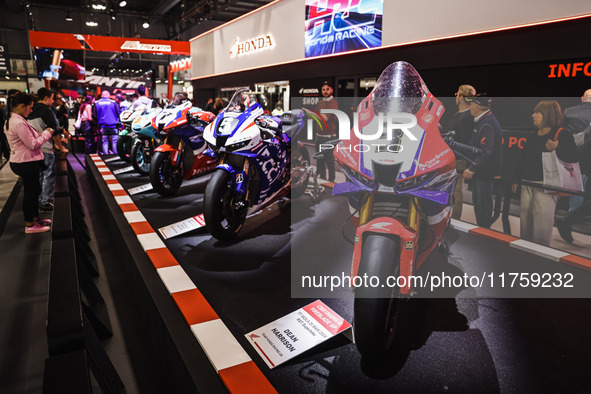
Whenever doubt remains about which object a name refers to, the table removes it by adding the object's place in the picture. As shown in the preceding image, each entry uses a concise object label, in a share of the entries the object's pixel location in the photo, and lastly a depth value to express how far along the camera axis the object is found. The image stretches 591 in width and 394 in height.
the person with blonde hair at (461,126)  4.10
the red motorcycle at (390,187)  1.83
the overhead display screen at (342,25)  5.85
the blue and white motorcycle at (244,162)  3.41
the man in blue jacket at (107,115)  8.58
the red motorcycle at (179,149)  4.89
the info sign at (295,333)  2.06
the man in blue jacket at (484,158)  3.94
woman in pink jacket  3.85
